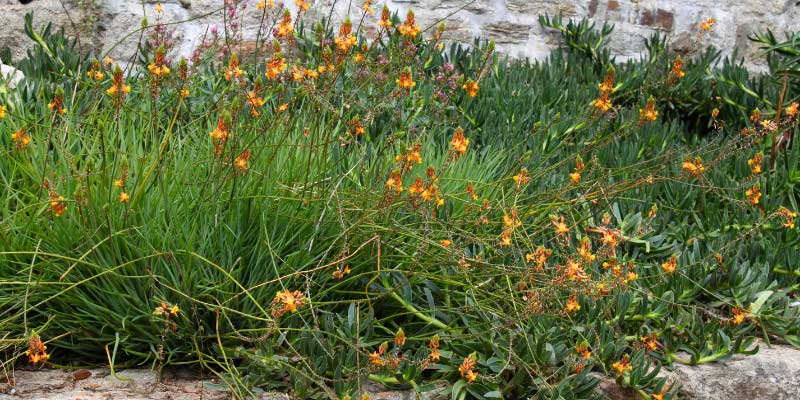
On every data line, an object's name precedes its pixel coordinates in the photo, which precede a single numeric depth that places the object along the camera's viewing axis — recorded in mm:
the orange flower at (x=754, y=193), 2988
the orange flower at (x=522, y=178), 2646
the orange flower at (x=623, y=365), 2539
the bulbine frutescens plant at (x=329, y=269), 2430
